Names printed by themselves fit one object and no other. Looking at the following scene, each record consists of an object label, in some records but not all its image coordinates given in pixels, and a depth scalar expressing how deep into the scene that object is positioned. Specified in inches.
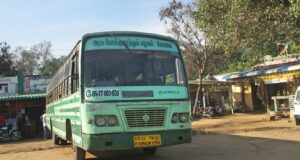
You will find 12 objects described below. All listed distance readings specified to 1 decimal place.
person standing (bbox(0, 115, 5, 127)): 632.1
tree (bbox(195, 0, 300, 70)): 390.4
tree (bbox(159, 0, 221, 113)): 772.7
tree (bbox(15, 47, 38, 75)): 1725.5
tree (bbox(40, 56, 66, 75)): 1513.3
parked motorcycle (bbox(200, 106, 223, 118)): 744.8
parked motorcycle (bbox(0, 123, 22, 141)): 598.0
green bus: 220.9
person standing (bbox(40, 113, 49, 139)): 565.5
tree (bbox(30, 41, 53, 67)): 1751.6
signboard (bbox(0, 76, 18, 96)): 861.2
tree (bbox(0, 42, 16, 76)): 1136.3
